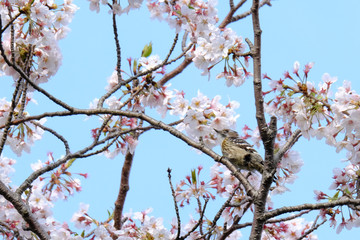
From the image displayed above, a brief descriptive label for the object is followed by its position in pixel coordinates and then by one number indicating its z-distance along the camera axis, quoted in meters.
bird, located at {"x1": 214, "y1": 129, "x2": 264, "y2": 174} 11.80
